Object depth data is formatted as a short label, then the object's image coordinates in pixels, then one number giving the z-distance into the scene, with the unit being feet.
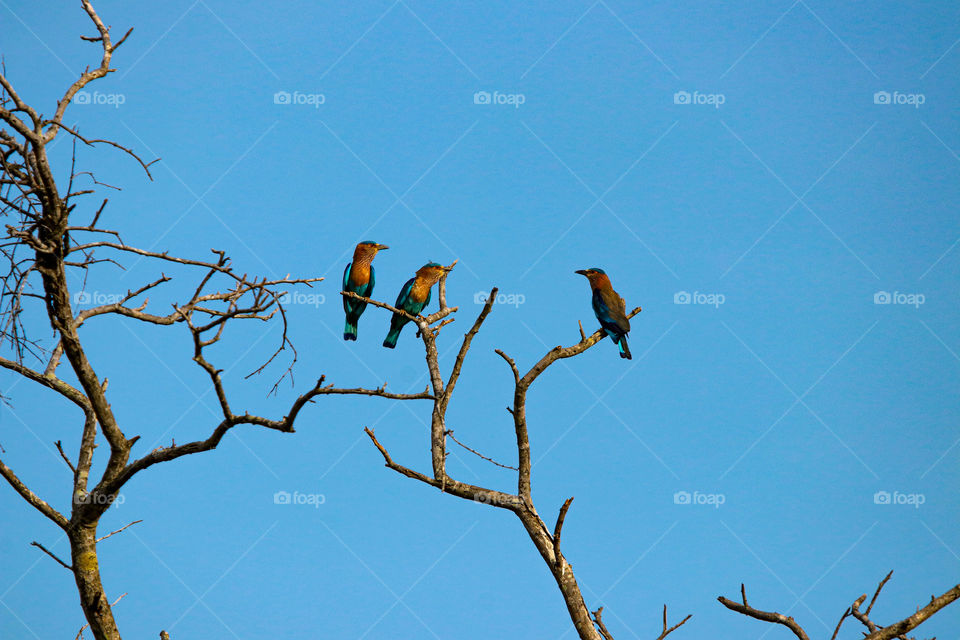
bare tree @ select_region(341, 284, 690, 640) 27.58
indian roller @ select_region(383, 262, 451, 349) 50.96
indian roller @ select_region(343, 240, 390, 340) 56.29
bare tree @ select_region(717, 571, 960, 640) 26.23
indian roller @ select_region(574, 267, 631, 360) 42.09
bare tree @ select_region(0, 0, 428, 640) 26.50
